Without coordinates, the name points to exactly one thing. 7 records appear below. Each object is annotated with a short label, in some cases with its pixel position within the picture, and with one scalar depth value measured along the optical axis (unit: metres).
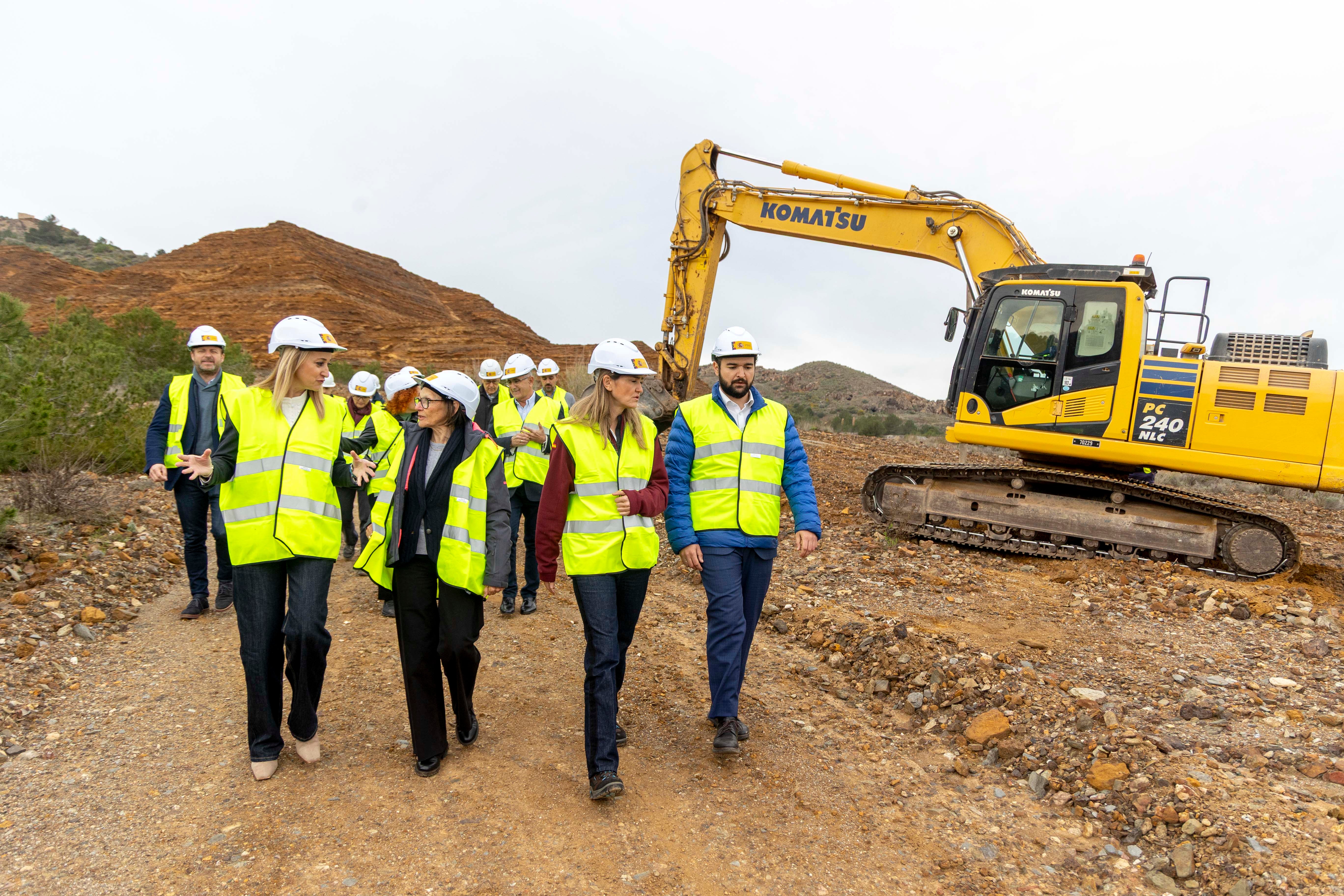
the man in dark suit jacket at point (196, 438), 5.65
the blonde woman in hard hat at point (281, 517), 3.61
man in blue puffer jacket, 4.00
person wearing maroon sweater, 3.57
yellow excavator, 7.17
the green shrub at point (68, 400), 7.03
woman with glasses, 3.66
